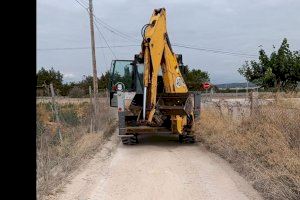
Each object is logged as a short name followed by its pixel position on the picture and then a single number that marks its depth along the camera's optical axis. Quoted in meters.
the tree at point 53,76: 71.09
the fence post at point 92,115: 17.38
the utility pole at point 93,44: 24.54
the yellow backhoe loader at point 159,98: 14.12
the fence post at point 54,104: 12.46
